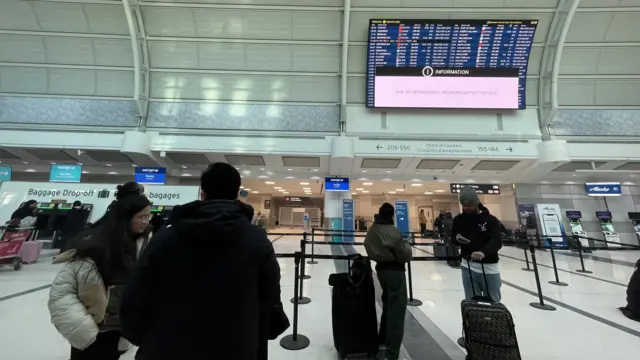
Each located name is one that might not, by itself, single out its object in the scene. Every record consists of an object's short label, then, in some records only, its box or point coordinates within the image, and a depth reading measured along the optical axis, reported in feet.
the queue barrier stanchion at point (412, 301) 11.84
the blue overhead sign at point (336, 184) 36.99
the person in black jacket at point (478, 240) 8.09
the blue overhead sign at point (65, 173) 31.19
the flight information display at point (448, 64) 28.48
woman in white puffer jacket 3.88
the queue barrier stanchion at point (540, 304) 11.43
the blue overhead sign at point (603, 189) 36.67
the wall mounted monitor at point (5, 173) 30.25
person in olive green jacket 7.05
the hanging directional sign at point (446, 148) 29.37
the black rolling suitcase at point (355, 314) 7.08
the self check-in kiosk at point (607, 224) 36.78
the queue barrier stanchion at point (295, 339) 8.10
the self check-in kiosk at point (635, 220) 36.45
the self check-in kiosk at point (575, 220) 36.91
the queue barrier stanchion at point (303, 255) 11.46
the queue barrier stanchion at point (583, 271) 18.97
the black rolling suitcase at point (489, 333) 6.25
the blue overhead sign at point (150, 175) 32.40
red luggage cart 16.69
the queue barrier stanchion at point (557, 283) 15.55
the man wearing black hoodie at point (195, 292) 2.64
